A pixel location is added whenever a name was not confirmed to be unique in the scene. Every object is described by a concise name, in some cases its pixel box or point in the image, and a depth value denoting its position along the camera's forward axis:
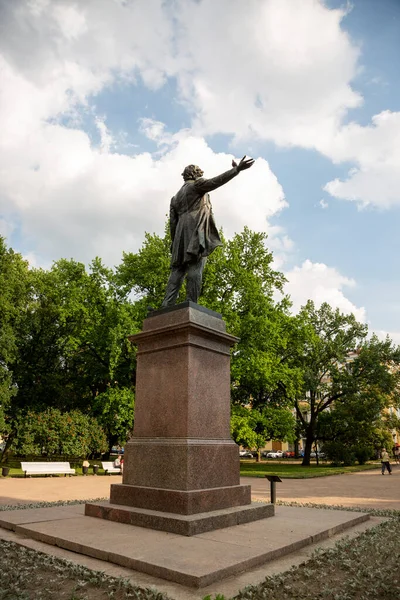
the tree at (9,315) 27.45
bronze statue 8.71
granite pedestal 6.59
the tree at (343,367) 35.19
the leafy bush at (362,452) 35.88
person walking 25.22
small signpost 10.04
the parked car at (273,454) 73.25
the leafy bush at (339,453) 35.56
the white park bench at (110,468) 23.81
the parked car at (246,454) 71.53
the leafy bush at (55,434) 24.89
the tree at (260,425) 24.73
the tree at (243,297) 25.69
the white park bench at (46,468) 21.02
